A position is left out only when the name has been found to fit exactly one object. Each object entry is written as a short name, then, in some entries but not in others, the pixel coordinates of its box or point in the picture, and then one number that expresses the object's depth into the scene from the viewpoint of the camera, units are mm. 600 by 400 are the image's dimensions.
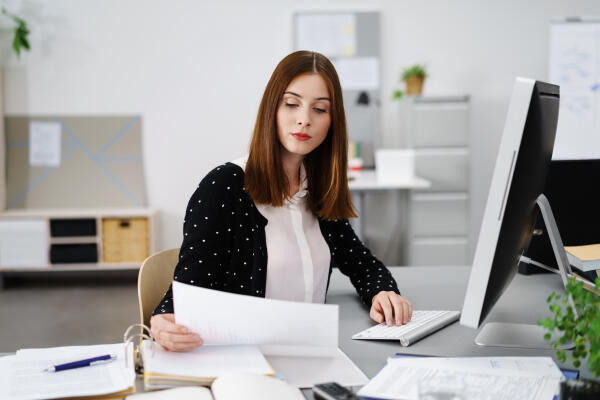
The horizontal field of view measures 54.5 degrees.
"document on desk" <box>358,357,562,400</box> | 906
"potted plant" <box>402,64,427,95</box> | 4598
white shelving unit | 4488
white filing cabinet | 4465
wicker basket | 4570
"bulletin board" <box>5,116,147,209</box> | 4852
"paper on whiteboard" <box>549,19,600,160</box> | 4723
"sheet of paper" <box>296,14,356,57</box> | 4844
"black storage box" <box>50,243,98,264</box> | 4504
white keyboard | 1194
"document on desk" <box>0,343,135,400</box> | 894
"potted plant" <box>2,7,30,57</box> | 4453
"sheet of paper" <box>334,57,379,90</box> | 4879
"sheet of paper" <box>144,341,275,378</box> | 947
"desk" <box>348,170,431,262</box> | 4102
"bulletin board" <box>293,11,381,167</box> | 4848
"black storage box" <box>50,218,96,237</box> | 4520
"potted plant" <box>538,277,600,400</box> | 803
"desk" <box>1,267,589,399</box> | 1139
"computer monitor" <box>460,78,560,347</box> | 896
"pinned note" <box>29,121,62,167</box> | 4848
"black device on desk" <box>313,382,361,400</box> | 867
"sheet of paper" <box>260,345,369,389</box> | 993
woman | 1369
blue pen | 972
